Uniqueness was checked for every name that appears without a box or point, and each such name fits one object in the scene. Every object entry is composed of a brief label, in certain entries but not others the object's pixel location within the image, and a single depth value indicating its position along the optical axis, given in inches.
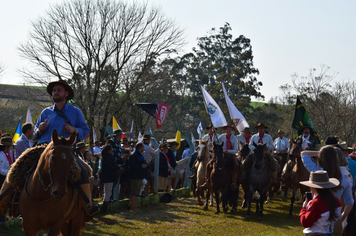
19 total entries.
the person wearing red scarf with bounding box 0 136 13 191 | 389.3
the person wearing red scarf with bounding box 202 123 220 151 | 615.2
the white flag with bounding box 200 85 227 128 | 625.3
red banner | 799.7
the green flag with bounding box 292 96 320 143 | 601.6
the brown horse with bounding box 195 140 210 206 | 610.2
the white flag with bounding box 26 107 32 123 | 692.7
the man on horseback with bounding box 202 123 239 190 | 573.3
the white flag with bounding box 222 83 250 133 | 665.0
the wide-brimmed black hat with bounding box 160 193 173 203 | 651.5
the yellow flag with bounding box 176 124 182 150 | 834.5
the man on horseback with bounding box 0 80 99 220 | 273.6
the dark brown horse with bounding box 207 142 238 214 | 561.5
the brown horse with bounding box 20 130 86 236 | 240.1
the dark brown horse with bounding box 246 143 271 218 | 558.6
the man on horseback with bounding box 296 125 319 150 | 604.1
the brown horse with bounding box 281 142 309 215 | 573.0
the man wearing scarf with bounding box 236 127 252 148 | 684.1
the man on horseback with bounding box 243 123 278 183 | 575.8
